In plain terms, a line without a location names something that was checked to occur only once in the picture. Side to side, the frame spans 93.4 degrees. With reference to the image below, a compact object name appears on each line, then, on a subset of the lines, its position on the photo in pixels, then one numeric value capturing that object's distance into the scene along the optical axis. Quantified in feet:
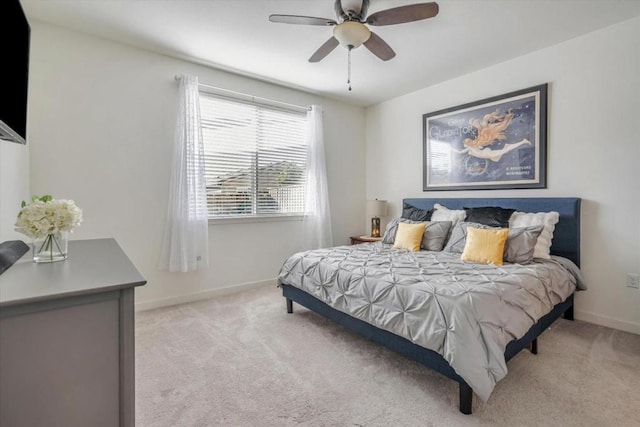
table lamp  14.82
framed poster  10.34
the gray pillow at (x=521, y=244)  8.36
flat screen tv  4.09
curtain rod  11.52
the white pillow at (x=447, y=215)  11.21
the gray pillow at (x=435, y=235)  10.57
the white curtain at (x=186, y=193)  10.56
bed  5.24
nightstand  14.30
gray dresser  2.72
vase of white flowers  4.12
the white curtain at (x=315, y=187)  14.10
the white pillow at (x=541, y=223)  8.83
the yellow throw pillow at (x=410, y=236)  10.59
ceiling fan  6.91
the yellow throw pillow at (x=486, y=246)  8.36
